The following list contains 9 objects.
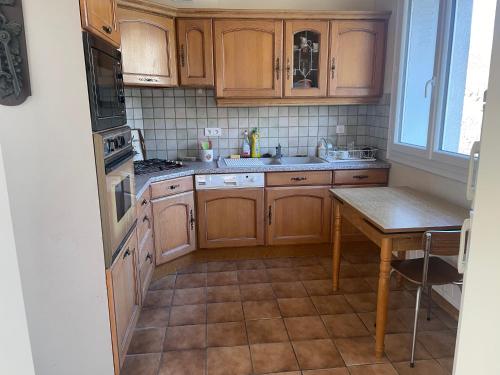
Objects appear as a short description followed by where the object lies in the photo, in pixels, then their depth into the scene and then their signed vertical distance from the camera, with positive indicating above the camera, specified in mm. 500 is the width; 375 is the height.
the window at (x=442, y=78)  2109 +181
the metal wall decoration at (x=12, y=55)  1255 +188
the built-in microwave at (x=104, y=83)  1417 +112
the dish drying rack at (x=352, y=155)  3254 -428
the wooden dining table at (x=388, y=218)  1777 -573
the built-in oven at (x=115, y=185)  1471 -345
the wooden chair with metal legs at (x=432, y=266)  1675 -856
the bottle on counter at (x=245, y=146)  3412 -355
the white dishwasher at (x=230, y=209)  2982 -832
